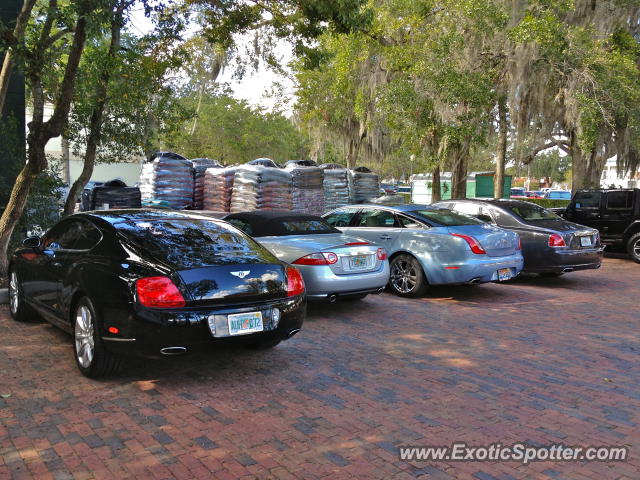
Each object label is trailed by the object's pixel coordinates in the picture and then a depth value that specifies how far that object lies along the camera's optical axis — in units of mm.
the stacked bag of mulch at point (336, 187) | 17859
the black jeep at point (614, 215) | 13617
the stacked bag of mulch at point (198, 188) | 15784
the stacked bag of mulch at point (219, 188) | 14961
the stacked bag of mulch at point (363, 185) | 19266
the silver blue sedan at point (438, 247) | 8680
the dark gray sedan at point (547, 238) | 10219
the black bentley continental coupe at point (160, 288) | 4664
